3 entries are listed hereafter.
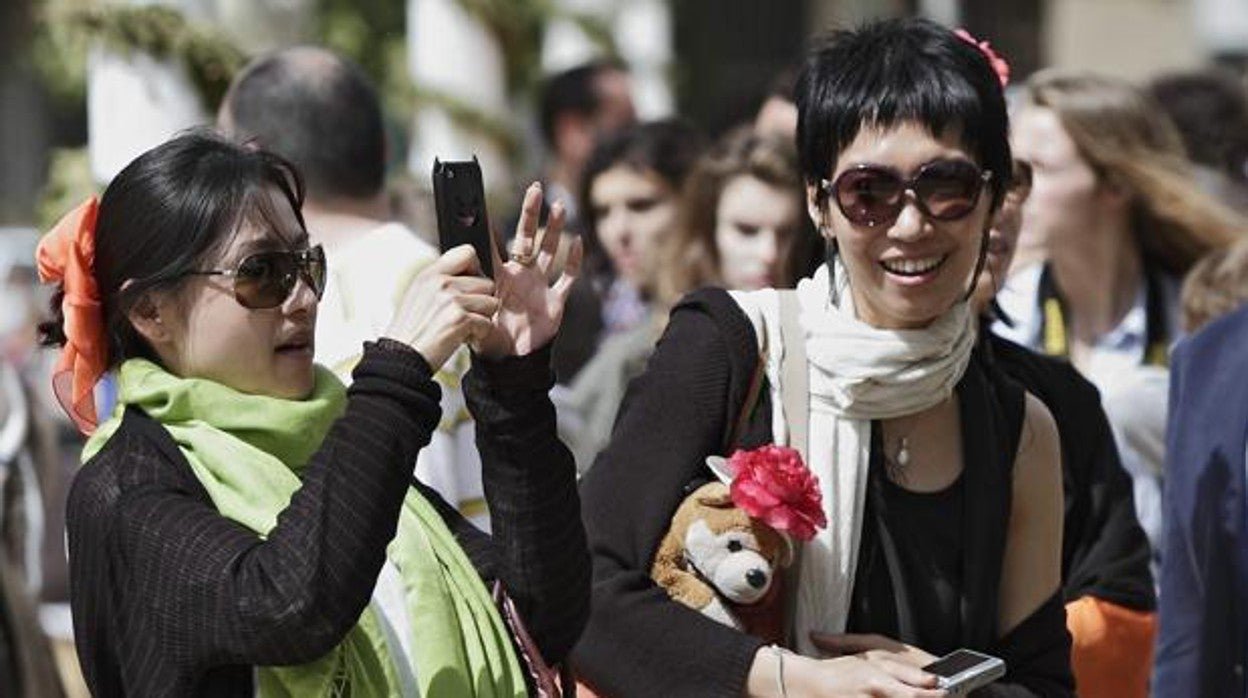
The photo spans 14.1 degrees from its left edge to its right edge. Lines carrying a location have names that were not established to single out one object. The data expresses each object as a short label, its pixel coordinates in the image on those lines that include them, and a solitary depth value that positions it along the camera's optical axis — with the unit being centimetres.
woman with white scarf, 727
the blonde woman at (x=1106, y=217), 1181
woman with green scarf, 625
